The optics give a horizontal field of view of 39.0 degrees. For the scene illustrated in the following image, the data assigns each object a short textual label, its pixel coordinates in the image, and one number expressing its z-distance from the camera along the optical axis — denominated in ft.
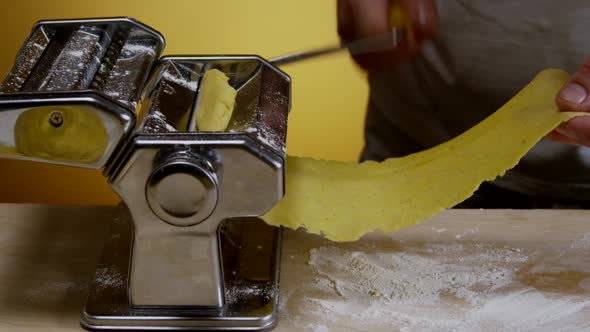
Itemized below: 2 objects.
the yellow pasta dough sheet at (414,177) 2.87
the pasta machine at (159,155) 2.48
